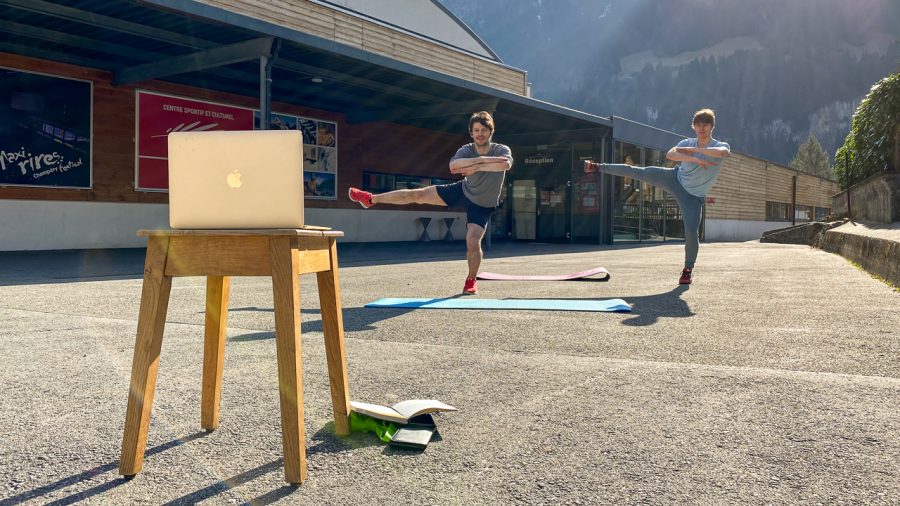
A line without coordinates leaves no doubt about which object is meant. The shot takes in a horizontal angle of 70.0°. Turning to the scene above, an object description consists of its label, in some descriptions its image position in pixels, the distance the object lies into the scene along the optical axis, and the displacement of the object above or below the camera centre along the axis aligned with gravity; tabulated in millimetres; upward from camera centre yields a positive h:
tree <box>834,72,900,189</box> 12945 +2267
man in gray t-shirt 6586 +460
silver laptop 2127 +163
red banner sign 14953 +2496
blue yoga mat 5726 -666
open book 2451 -696
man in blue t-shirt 7340 +738
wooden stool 2051 -196
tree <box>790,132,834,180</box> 97562 +11674
